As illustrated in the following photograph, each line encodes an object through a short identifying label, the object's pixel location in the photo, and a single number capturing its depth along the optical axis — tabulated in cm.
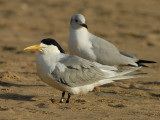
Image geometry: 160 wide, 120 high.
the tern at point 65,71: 1286
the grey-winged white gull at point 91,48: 1623
